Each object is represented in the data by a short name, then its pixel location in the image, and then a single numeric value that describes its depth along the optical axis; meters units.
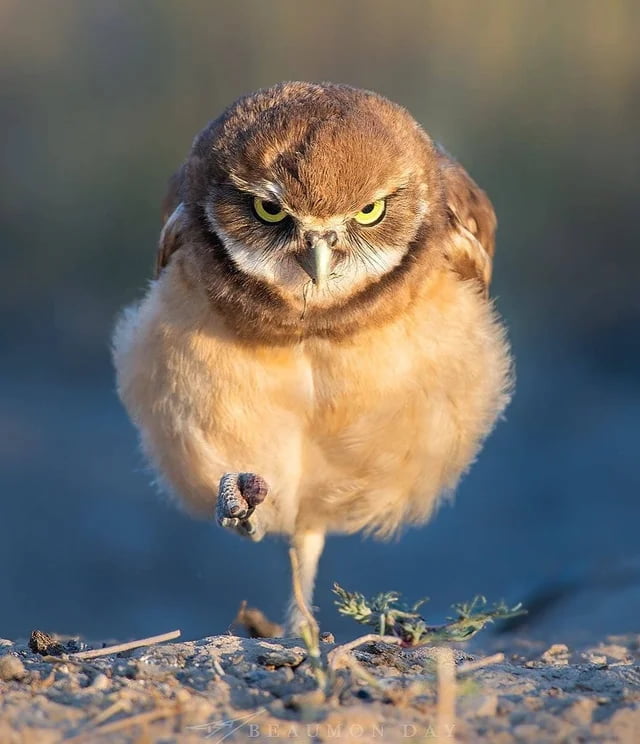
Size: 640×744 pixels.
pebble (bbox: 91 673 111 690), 7.54
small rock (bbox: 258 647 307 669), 8.11
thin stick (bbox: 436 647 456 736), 6.53
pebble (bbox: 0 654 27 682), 7.95
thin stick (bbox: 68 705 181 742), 6.59
